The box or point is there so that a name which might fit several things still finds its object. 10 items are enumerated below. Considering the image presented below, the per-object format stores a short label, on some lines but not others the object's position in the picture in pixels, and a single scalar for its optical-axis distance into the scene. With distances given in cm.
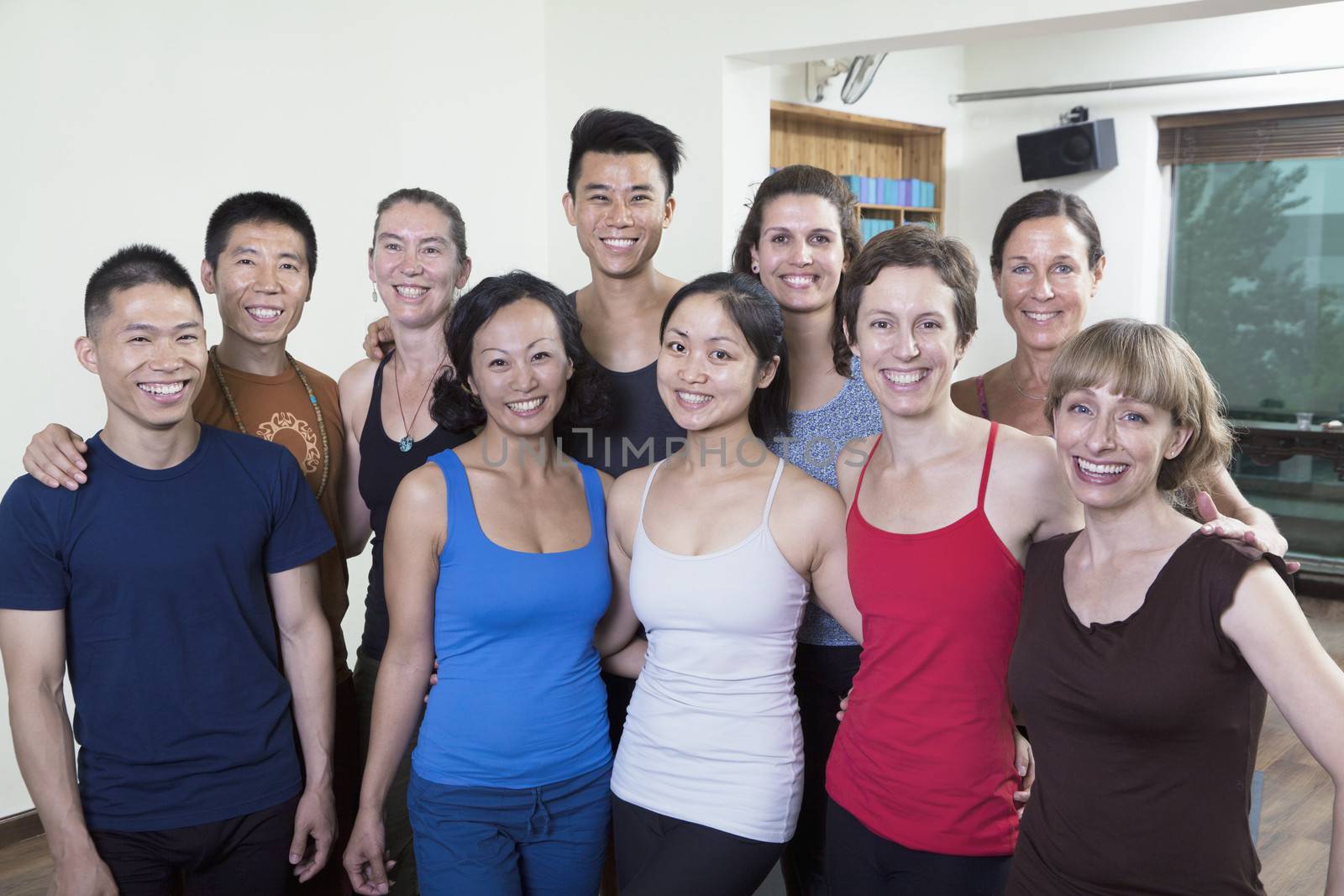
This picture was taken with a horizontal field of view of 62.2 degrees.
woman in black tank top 246
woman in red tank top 174
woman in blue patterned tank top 218
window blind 667
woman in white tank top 182
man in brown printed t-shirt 242
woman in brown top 141
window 680
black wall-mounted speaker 721
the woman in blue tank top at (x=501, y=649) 193
